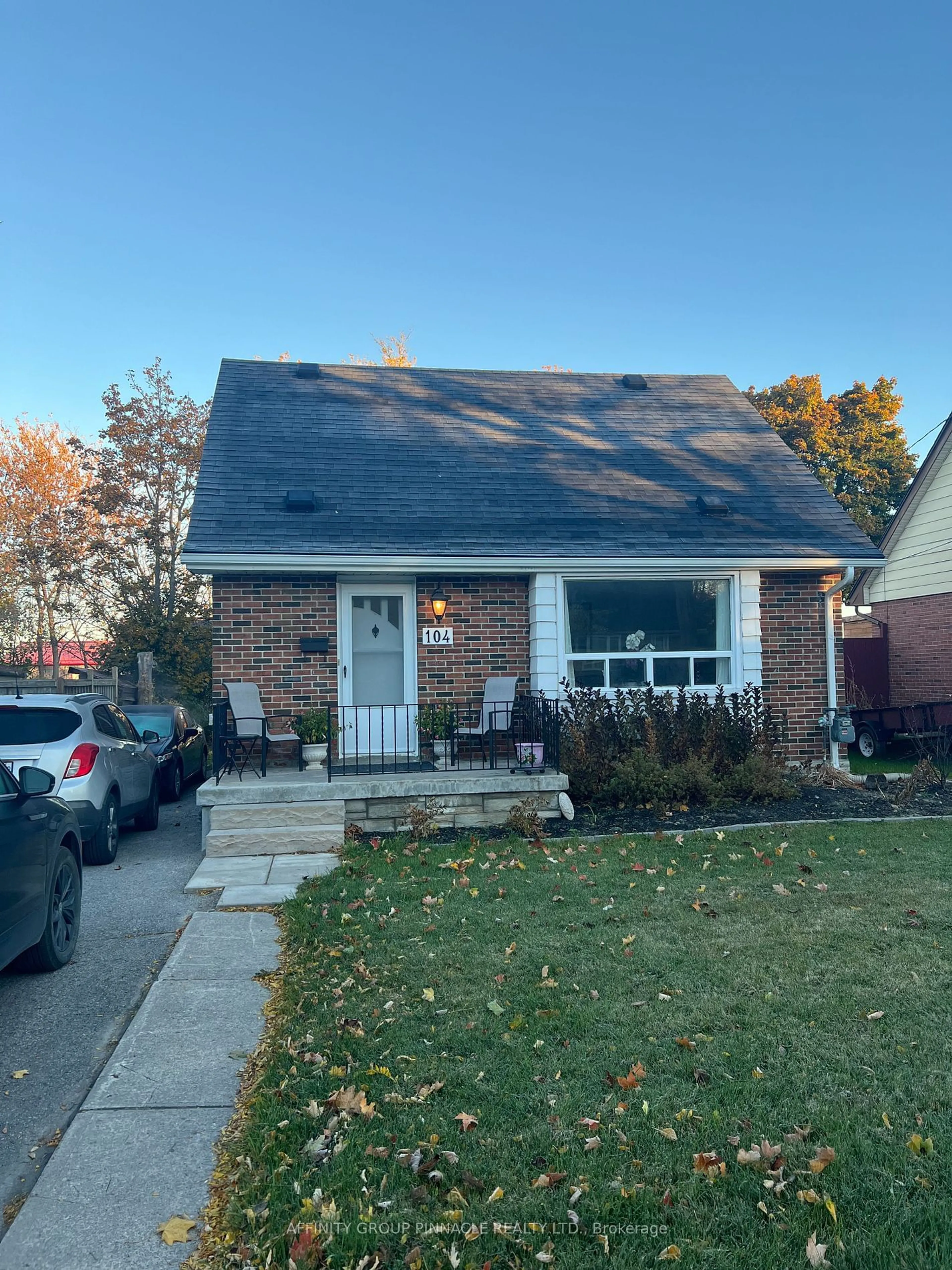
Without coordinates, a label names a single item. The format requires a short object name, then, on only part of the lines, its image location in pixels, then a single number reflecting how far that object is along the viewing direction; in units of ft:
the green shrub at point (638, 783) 28.17
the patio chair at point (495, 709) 31.63
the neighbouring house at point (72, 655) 79.82
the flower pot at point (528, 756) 29.04
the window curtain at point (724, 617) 35.35
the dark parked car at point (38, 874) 13.44
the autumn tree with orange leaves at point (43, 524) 79.00
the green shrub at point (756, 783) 28.96
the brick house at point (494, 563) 32.12
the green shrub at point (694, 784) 28.35
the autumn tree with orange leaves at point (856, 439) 91.25
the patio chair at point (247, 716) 29.60
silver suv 23.67
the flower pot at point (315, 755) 29.96
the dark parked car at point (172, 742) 36.68
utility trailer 45.75
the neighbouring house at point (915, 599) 50.90
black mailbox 32.35
